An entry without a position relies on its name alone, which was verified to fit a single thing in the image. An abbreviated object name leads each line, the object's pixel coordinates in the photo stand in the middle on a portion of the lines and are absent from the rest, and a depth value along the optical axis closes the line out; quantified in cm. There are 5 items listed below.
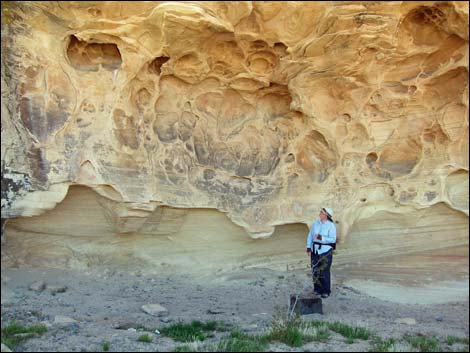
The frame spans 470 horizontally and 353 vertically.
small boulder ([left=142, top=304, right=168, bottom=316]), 505
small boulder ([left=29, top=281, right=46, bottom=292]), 550
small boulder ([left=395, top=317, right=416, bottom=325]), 509
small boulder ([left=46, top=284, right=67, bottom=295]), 552
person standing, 538
